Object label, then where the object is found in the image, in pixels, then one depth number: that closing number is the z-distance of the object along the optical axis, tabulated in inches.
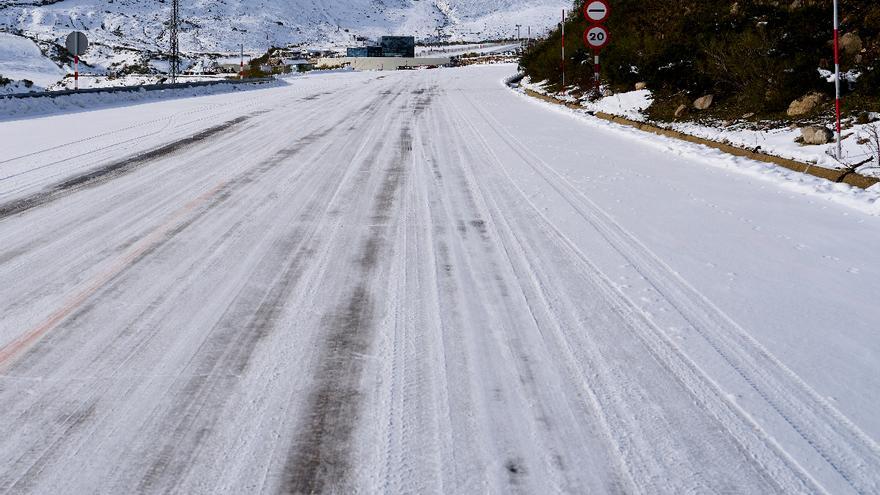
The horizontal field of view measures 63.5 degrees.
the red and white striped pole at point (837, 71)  347.3
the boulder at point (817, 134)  412.5
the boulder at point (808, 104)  476.4
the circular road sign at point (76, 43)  983.6
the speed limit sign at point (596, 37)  833.5
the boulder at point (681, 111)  593.9
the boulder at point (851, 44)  502.0
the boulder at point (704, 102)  583.8
